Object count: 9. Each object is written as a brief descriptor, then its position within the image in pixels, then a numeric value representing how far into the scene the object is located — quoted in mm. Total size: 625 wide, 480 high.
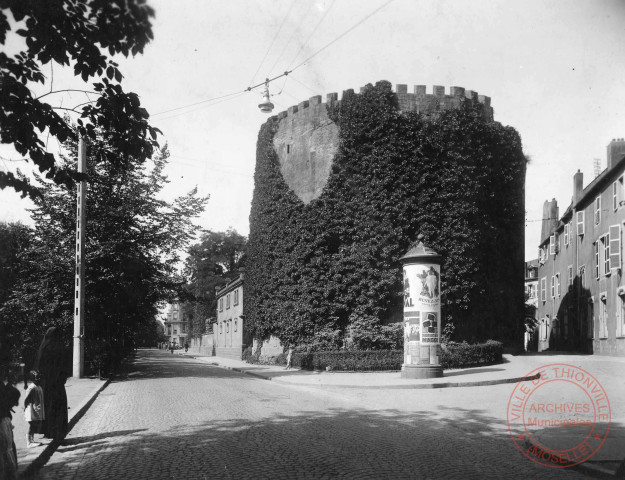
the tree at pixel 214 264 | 71188
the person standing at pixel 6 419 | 5582
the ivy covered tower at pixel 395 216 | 26094
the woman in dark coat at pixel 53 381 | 8359
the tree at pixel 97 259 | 20781
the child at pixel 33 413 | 8094
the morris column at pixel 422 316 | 18703
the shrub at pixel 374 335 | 25359
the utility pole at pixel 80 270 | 19312
